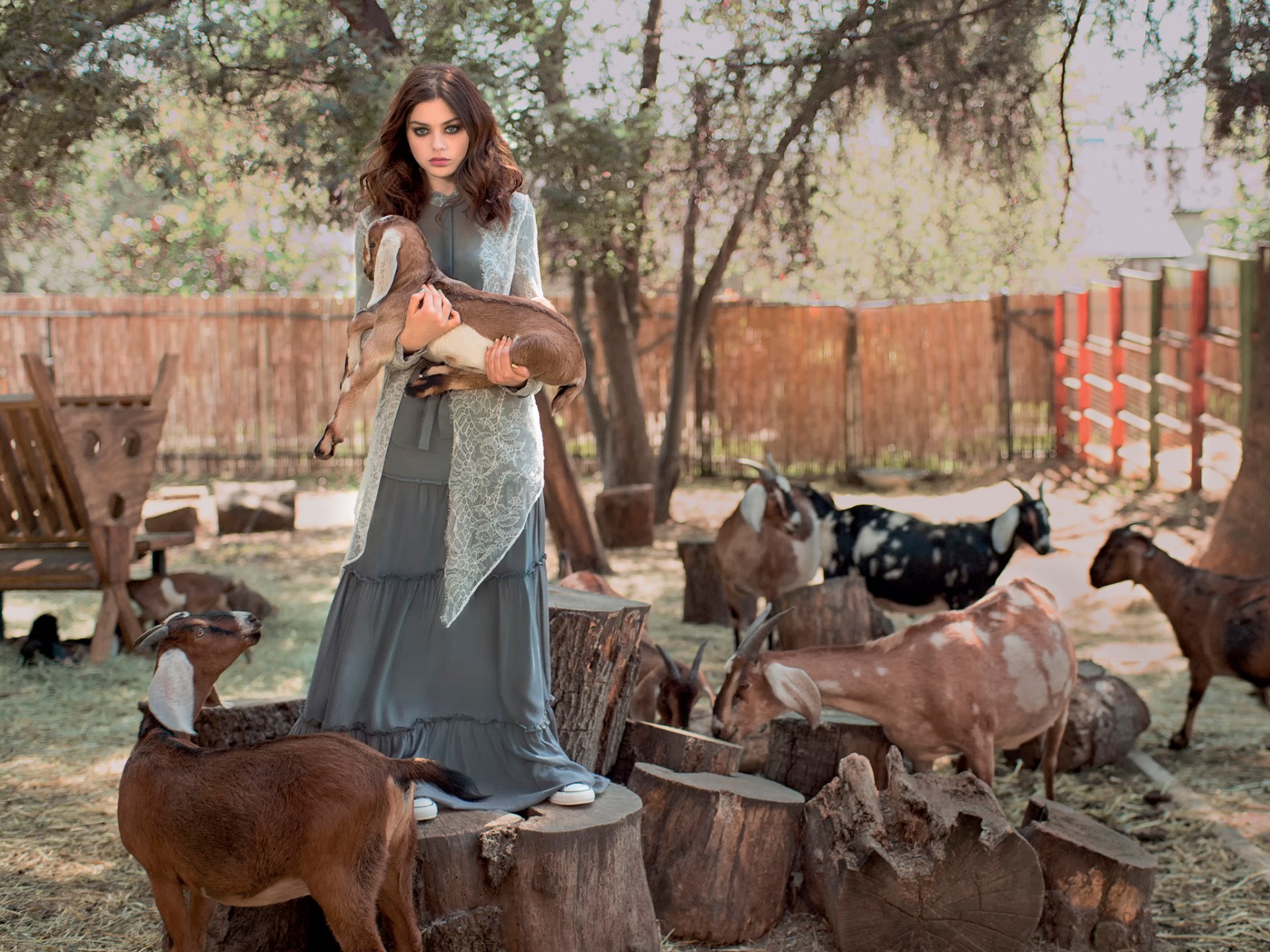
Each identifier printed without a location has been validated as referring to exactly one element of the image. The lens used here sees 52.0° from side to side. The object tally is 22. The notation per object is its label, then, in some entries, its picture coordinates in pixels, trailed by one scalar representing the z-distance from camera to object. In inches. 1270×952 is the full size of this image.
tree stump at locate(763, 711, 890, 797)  161.0
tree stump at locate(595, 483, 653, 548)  399.9
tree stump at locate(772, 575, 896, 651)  216.5
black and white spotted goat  245.1
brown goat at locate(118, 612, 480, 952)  106.4
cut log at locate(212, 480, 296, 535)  438.0
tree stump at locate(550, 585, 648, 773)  148.2
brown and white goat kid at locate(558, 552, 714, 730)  176.2
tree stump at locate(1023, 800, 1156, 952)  140.4
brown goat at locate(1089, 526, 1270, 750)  211.3
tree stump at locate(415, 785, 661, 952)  118.2
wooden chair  258.2
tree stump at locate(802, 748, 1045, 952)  134.0
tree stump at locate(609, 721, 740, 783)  149.9
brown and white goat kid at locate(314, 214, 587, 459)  121.6
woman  129.7
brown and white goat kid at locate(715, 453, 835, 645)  263.1
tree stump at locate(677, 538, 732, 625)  305.0
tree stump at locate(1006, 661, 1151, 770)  198.7
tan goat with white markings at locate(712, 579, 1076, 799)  158.6
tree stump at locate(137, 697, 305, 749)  145.6
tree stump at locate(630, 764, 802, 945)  139.9
